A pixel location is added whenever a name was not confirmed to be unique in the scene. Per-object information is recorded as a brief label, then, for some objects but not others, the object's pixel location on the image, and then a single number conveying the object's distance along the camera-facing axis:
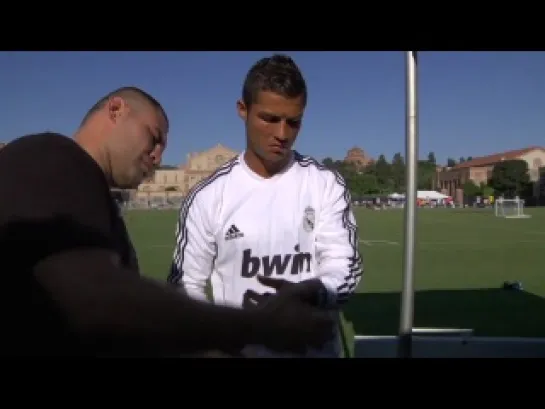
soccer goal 30.75
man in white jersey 1.88
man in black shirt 0.88
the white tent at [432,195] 47.99
